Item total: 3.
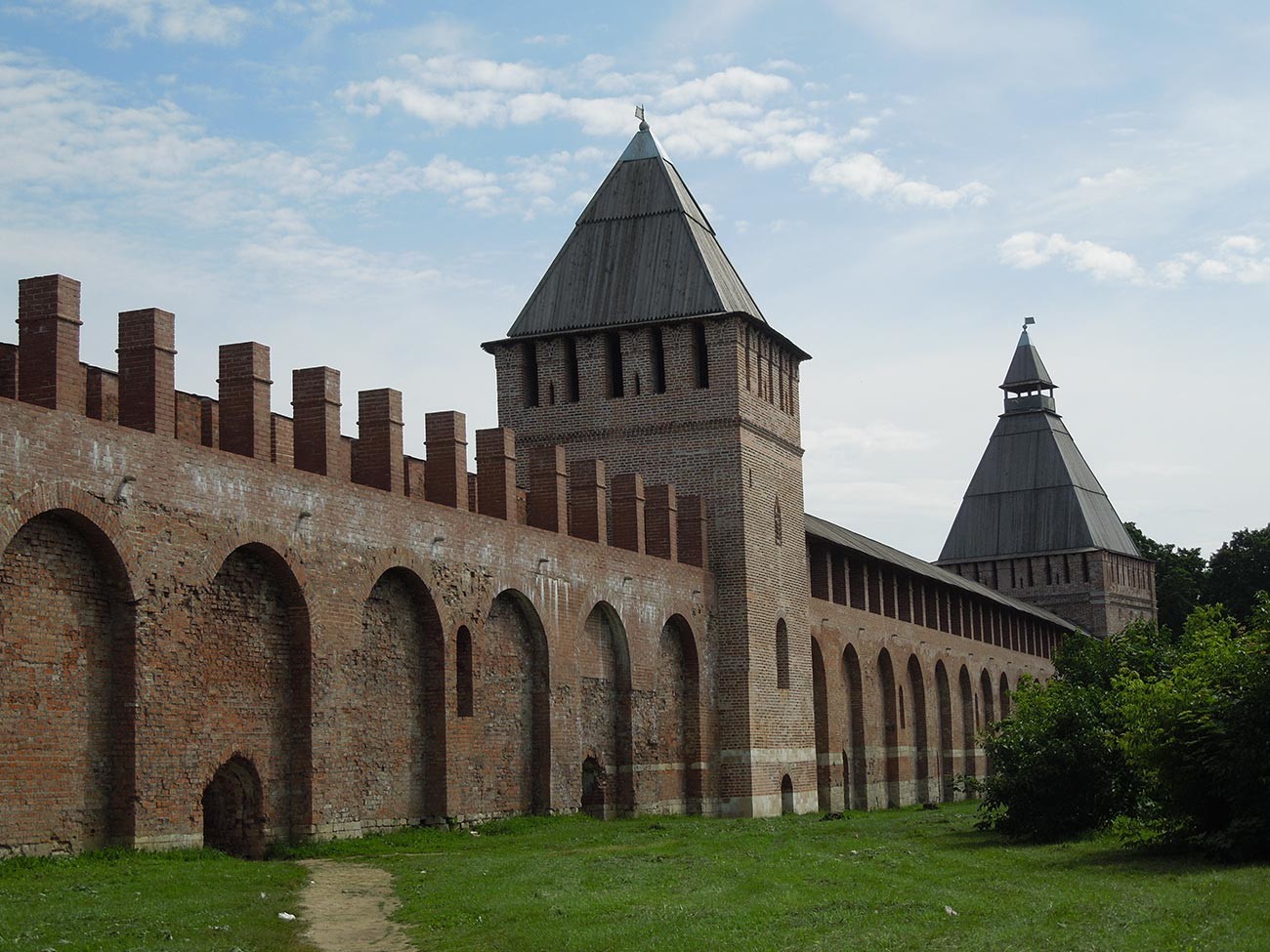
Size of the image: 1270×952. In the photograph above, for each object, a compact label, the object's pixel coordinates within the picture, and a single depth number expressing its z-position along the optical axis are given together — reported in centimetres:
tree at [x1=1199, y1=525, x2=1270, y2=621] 7379
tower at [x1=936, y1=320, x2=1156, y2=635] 6481
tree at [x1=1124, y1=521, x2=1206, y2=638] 7594
